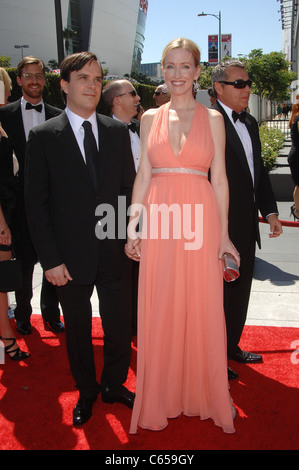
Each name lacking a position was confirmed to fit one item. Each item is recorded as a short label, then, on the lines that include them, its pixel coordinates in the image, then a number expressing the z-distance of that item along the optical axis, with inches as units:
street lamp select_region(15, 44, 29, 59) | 2444.6
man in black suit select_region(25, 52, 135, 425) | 109.0
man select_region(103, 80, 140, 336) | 164.7
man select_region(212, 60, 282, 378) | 127.3
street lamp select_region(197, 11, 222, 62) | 1336.7
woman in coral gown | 105.6
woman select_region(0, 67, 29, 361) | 139.9
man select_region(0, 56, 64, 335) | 157.9
